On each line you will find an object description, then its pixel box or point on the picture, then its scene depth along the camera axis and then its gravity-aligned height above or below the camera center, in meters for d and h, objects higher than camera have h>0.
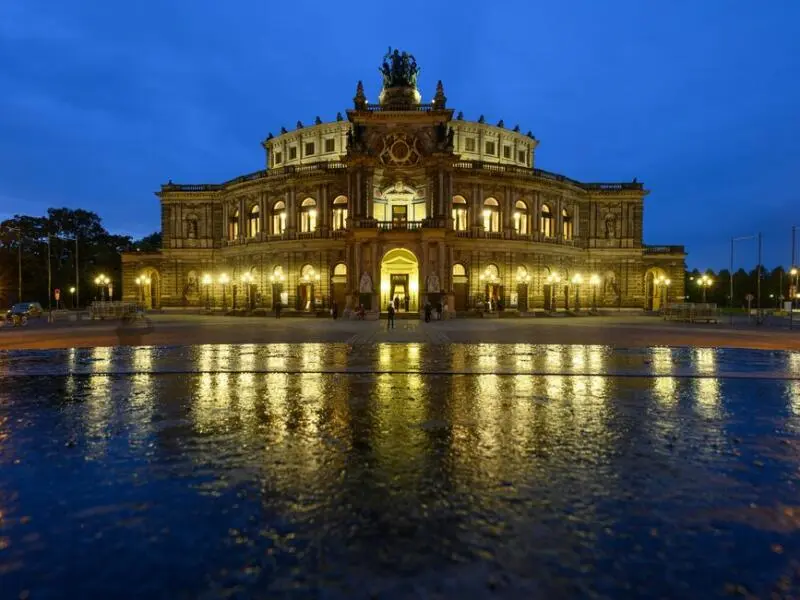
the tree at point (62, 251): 77.62 +8.48
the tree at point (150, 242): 104.88 +12.71
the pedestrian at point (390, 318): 33.38 -1.39
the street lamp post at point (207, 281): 60.53 +2.16
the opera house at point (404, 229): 46.06 +7.31
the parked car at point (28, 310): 47.65 -0.92
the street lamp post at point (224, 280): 57.97 +2.23
